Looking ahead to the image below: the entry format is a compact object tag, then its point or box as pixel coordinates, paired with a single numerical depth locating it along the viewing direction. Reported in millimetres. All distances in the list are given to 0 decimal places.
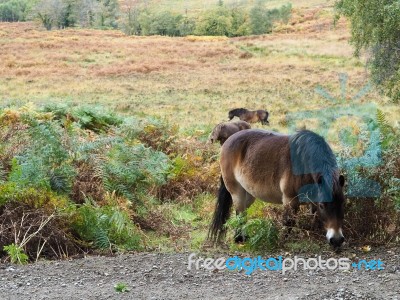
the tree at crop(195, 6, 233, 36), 78750
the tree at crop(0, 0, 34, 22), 121281
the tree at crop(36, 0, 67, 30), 92312
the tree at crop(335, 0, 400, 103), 17016
